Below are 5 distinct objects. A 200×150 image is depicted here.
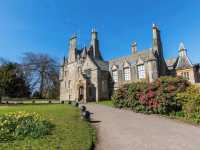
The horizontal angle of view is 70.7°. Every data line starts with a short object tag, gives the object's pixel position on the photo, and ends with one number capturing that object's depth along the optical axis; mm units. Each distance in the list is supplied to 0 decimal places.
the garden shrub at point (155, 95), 12985
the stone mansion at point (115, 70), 25526
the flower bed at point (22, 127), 6419
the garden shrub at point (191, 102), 11108
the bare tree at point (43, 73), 40912
